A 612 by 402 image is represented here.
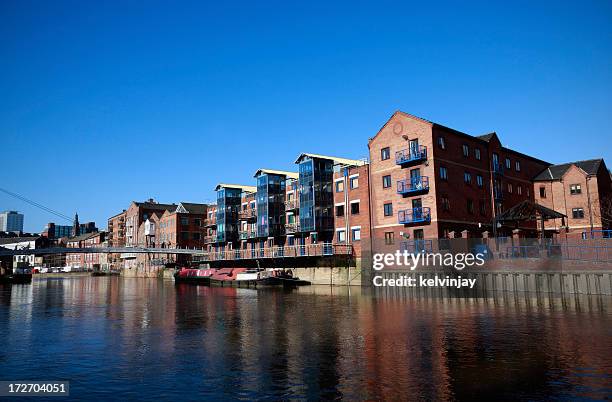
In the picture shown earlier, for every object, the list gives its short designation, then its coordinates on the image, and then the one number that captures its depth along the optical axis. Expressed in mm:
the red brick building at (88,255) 157375
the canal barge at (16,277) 90812
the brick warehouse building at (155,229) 109312
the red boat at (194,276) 74588
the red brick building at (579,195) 56594
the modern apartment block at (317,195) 63938
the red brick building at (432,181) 50312
